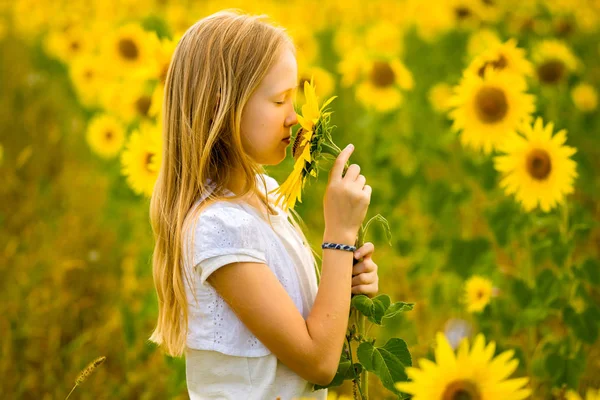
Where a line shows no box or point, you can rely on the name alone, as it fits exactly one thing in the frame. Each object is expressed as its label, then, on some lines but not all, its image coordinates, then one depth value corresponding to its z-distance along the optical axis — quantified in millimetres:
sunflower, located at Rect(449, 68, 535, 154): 4051
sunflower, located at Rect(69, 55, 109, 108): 6589
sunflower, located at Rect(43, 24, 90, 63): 7406
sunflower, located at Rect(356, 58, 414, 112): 6062
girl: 2428
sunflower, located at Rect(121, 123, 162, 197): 4105
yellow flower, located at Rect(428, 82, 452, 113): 6473
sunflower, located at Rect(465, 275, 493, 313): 3996
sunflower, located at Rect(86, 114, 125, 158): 5828
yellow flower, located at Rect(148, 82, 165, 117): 4297
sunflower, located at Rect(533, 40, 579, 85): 5719
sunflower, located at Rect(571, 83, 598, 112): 7008
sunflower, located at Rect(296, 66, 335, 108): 5918
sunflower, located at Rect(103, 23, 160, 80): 5770
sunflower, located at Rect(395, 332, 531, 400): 1828
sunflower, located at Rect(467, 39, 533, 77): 4008
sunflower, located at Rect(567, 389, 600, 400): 1659
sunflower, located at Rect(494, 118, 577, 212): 3723
